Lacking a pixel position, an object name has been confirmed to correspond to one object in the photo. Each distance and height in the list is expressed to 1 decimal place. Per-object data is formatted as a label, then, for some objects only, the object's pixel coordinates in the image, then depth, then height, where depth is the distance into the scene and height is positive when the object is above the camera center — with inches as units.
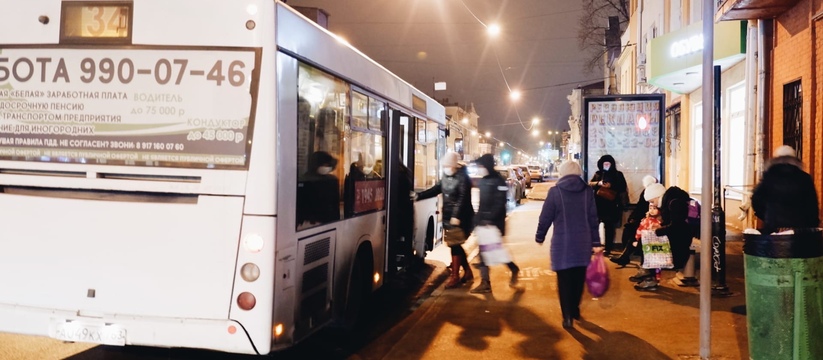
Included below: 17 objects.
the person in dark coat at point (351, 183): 257.9 +0.3
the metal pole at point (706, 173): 221.9 +4.9
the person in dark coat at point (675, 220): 346.3 -16.3
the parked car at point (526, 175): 1671.6 +26.2
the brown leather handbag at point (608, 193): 471.5 -4.2
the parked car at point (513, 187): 1105.3 -2.1
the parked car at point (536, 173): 2299.5 +43.7
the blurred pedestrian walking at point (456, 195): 362.9 -5.2
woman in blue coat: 279.6 -18.2
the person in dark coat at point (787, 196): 258.5 -2.8
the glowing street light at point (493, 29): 716.7 +165.3
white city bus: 192.4 +2.5
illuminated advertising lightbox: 526.6 +41.5
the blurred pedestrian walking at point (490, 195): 346.6 -4.9
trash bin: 205.5 -30.9
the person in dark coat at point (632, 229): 415.2 -26.7
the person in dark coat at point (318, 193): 213.3 -3.1
